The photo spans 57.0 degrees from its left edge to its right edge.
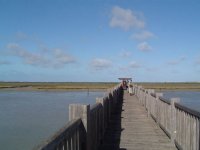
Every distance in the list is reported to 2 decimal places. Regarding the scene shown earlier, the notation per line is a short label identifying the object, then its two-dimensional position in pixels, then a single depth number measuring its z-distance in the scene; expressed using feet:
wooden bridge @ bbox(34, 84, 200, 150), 7.87
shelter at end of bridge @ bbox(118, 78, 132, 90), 78.05
